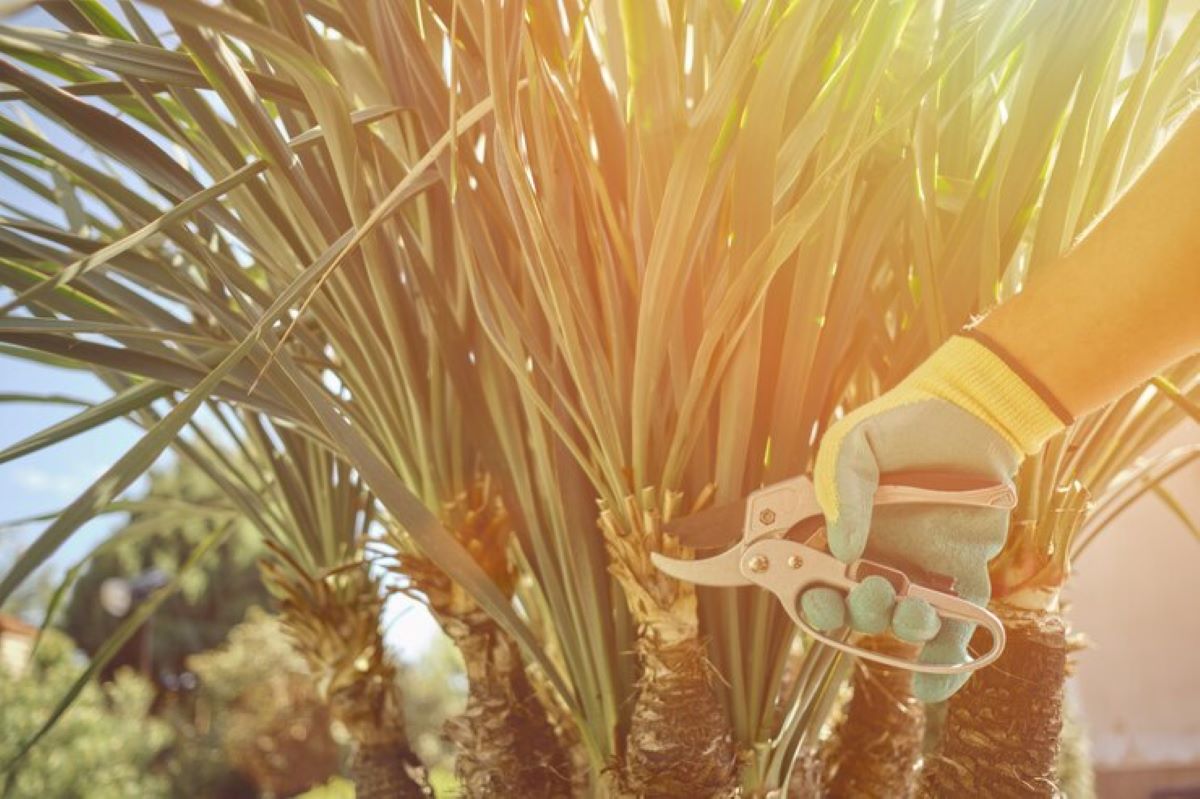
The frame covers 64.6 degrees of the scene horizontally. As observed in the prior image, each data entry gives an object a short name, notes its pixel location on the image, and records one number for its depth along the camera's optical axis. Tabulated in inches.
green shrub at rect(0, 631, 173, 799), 84.4
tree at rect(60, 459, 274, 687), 268.9
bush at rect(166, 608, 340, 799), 219.1
